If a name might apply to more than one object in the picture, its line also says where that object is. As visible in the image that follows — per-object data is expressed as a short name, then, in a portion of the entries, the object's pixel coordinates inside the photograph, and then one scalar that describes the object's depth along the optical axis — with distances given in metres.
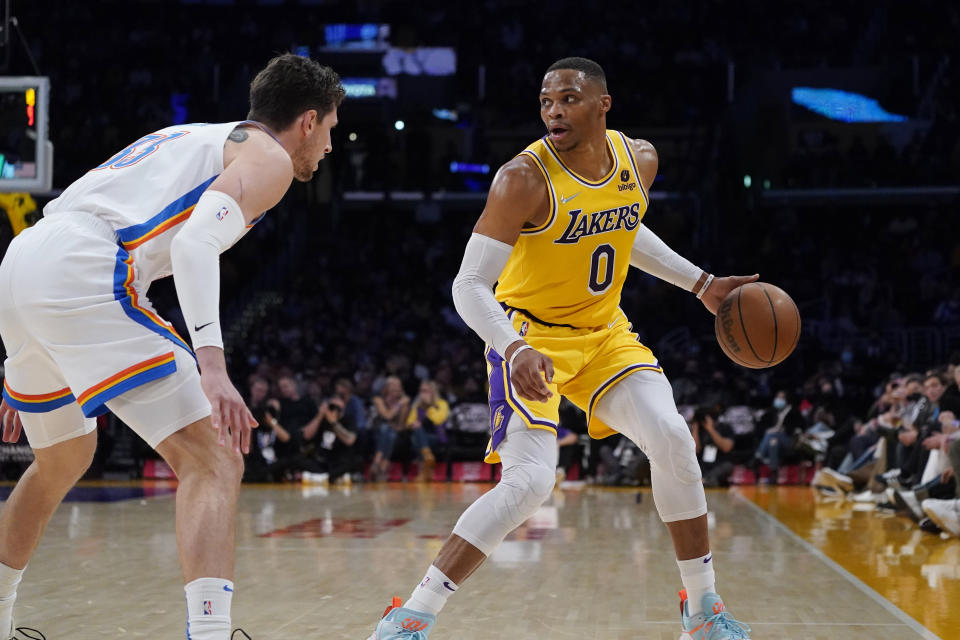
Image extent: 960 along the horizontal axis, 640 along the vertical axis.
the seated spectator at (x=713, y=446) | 12.83
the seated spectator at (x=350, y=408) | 13.48
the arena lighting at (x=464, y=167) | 22.08
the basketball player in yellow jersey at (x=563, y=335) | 3.60
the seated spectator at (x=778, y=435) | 13.25
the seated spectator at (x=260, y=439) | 13.63
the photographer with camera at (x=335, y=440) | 13.32
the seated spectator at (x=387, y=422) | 13.53
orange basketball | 4.04
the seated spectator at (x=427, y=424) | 13.70
